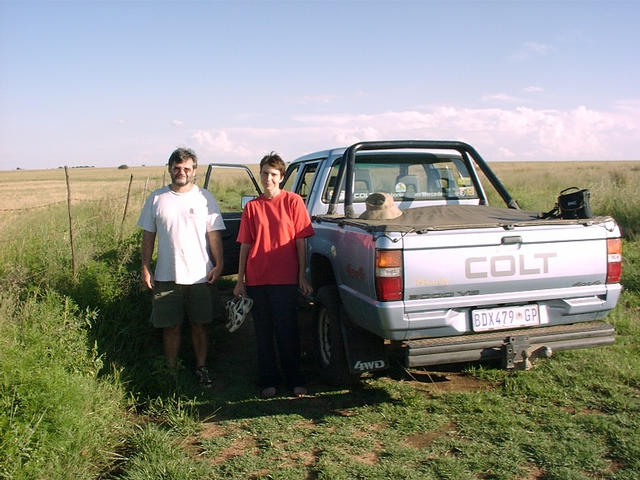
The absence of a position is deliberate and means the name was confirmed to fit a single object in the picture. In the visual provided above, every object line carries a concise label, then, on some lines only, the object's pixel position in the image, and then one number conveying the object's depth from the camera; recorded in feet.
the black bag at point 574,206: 13.88
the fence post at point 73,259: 17.33
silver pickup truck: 11.32
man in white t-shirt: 14.30
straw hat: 14.07
